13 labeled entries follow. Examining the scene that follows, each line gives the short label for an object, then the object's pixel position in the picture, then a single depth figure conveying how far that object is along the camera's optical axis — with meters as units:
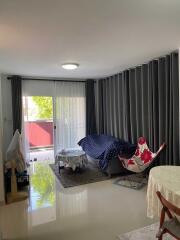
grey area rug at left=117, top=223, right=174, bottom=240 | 2.19
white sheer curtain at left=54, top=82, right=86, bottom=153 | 5.79
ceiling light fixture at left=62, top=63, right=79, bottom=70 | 3.98
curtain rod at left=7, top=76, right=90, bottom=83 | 5.19
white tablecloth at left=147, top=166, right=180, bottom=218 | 1.79
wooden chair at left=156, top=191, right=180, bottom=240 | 1.58
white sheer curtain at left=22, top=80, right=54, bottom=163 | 5.42
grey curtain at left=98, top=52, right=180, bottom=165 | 3.42
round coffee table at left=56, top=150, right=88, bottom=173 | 4.35
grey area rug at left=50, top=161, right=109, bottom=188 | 3.98
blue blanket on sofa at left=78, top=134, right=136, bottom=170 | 4.12
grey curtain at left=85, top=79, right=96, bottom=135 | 6.04
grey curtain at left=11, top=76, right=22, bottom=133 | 5.17
